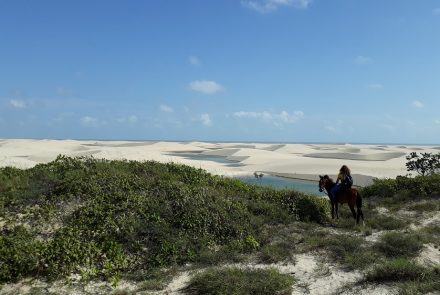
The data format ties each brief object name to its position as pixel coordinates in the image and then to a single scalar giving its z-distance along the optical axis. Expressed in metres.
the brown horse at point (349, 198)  15.07
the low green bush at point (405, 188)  19.38
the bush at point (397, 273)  9.74
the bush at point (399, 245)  11.65
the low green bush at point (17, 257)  10.02
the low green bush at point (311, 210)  15.62
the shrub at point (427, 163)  27.88
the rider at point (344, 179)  15.09
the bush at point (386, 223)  14.82
